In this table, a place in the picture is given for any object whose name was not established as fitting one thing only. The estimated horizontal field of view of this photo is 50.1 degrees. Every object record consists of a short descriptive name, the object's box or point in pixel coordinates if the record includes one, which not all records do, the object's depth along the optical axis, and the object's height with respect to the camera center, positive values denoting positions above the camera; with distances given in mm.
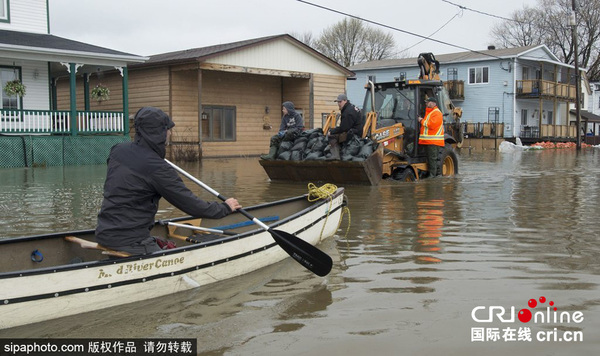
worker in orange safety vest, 14492 +17
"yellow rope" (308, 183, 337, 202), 8172 -740
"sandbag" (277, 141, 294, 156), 14812 -264
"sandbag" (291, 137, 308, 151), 14586 -219
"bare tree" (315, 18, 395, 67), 67081 +9626
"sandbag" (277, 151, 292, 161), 14647 -469
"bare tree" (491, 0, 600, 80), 61250 +10071
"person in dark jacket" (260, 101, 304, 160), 14883 +136
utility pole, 35625 +2789
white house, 20297 +2365
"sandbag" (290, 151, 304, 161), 14495 -486
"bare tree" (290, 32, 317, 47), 70250 +10736
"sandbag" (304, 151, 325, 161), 14109 -480
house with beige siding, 25422 +2015
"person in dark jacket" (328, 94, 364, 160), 13758 +166
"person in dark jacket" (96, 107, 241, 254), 5352 -425
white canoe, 4734 -1125
